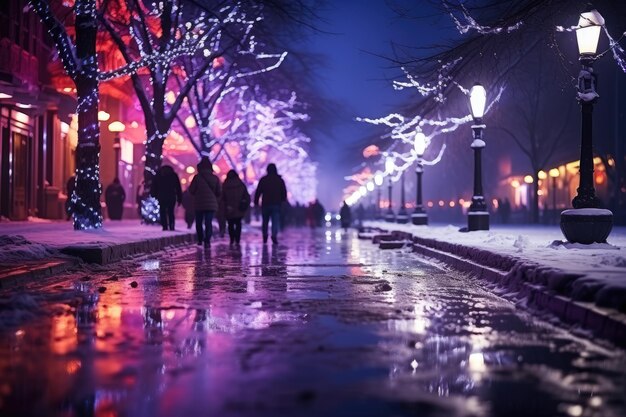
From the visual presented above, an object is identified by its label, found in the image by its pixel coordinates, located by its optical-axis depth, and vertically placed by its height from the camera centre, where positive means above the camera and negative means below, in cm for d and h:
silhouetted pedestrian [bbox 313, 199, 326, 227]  5504 +24
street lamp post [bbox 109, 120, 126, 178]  3409 +377
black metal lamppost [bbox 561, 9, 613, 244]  1362 +87
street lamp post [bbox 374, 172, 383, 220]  6030 +285
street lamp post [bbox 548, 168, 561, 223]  5440 +298
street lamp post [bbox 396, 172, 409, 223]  4284 +3
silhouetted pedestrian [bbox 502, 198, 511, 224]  5212 +29
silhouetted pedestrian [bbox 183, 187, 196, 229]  3156 +33
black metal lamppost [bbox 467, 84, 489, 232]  2180 +63
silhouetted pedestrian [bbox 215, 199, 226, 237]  2891 -16
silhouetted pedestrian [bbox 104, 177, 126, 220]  3734 +85
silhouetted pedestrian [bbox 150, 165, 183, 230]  2299 +78
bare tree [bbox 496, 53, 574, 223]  4741 +615
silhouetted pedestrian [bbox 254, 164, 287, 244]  2228 +70
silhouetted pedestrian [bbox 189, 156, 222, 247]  2031 +61
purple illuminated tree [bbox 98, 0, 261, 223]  2370 +553
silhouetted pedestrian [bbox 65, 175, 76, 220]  3116 +122
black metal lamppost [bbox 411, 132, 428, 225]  3234 +135
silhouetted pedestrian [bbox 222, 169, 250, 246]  2166 +40
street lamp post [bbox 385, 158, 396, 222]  4712 +97
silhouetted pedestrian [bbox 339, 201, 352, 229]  5050 +3
